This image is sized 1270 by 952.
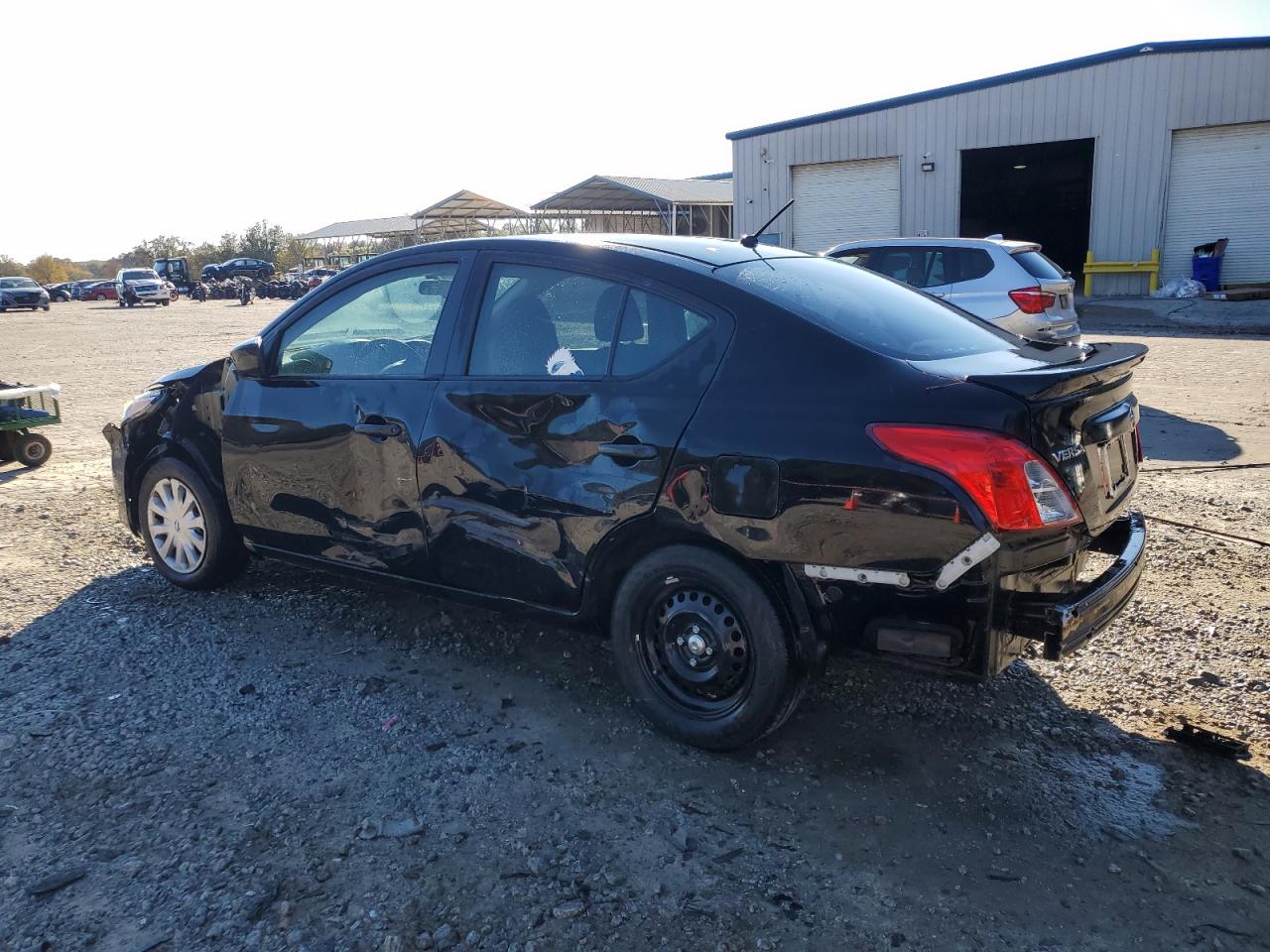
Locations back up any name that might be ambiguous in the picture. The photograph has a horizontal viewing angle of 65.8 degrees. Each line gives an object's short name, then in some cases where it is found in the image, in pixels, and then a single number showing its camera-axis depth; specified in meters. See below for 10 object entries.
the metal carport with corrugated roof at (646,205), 41.97
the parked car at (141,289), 46.47
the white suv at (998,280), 9.35
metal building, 21.62
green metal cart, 8.05
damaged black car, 2.91
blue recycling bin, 21.67
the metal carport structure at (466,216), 52.06
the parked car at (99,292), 57.12
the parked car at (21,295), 42.03
